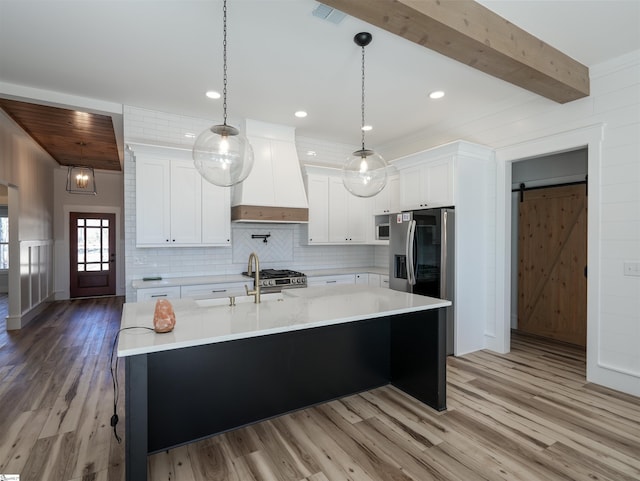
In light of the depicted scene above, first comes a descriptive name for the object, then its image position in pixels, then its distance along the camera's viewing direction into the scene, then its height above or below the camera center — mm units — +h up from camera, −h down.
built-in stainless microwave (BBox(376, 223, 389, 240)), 5199 +91
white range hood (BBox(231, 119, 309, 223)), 4414 +722
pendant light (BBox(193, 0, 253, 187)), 2131 +524
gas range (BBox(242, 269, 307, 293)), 4262 -551
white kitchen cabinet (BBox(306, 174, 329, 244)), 5121 +436
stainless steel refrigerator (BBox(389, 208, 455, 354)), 3963 -206
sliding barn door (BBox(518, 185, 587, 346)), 4375 -357
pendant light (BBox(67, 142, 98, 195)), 7110 +1292
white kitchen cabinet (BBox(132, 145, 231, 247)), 4004 +412
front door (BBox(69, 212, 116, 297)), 8086 -413
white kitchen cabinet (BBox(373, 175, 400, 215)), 5078 +586
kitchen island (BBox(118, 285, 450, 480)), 1731 -870
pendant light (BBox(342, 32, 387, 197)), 2752 +527
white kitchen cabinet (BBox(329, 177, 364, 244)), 5309 +344
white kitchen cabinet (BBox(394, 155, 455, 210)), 4012 +670
